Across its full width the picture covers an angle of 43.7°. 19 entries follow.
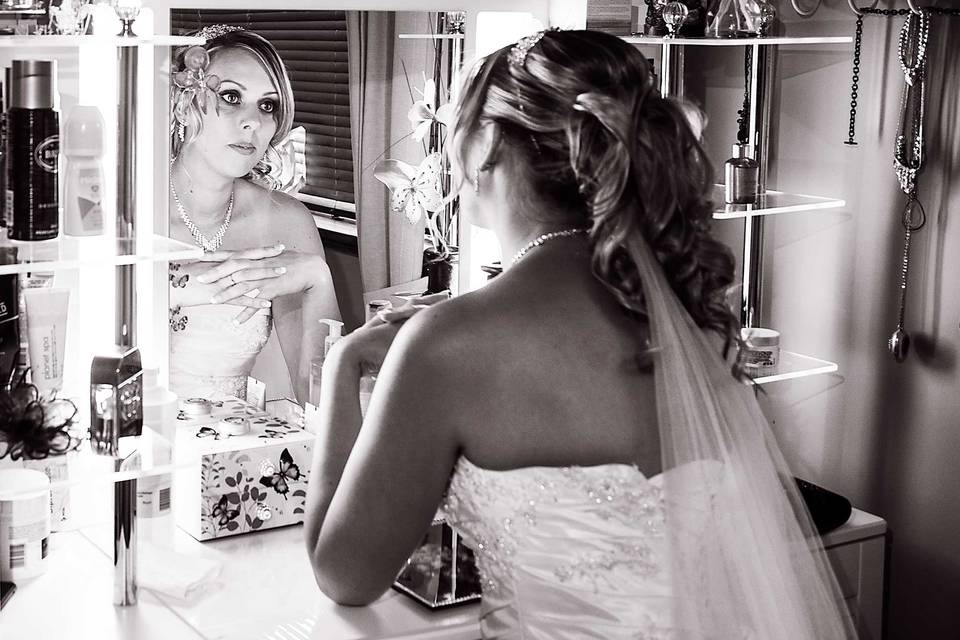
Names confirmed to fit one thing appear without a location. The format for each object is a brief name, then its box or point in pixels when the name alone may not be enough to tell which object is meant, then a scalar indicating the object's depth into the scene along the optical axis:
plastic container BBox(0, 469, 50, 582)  1.72
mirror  1.91
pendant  2.29
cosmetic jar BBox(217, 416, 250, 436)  1.93
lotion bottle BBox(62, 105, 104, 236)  1.54
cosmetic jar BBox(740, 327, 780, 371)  2.40
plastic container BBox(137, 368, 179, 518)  1.67
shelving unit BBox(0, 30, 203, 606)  1.52
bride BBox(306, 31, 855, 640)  1.30
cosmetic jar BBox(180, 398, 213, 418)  1.96
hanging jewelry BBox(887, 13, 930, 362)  2.21
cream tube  1.62
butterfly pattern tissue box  1.89
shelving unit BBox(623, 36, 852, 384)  2.31
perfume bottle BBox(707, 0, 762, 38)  2.29
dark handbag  2.14
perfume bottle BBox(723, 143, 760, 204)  2.32
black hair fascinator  1.53
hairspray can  1.46
